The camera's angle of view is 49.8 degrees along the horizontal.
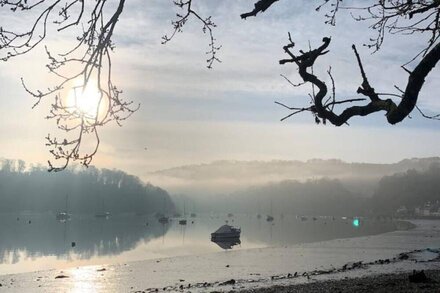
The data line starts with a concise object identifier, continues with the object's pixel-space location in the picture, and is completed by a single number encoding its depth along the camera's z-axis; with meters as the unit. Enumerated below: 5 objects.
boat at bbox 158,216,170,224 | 181.62
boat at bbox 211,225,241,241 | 88.81
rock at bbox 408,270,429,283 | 20.44
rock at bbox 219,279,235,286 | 31.14
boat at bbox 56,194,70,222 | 179.75
